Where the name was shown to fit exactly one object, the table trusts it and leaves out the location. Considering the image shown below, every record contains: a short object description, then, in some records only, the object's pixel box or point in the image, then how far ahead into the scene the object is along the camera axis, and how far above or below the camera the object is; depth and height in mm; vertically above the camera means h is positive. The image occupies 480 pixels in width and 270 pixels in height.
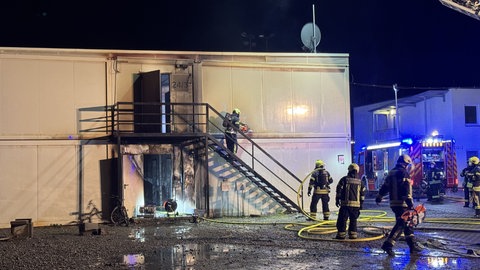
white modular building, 14977 +1133
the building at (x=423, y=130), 23156 +1734
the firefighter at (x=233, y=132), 15766 +911
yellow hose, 10951 -1731
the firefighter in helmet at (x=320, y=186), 14281 -810
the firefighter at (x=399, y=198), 8962 -764
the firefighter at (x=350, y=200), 10406 -896
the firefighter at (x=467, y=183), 15156 -875
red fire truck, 22609 -17
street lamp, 29234 +2935
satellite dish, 18969 +4796
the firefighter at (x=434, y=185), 18844 -1122
